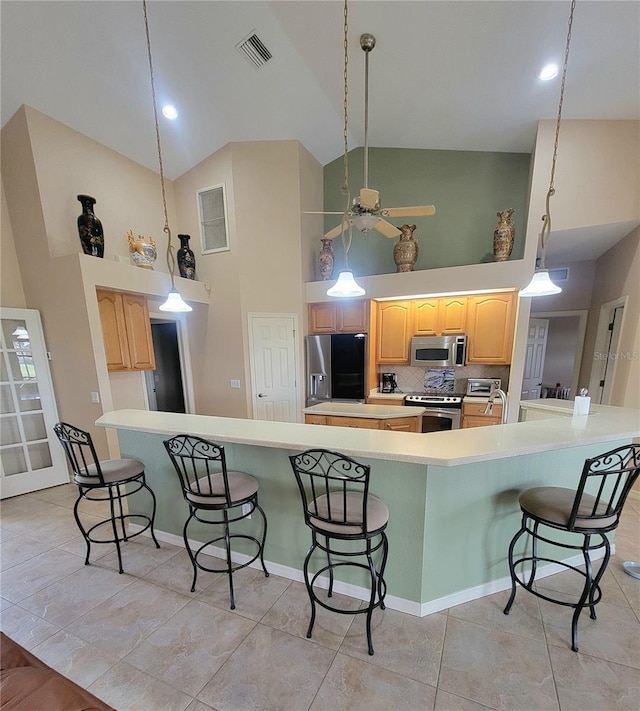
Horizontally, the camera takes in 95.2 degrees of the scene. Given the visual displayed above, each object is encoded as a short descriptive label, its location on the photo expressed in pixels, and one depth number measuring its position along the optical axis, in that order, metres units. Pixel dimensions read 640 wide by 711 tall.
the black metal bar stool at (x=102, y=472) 1.96
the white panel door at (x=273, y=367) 4.16
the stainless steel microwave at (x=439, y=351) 3.92
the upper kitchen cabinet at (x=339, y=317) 4.16
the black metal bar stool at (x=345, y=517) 1.39
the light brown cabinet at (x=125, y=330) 3.21
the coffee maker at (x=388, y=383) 4.42
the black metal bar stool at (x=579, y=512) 1.43
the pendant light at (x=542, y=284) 2.03
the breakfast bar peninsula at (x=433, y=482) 1.58
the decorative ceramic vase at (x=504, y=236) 3.49
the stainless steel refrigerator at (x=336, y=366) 4.14
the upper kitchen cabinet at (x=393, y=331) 4.25
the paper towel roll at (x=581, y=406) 2.09
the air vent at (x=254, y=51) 2.74
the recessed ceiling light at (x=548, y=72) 2.57
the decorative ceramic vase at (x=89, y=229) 2.98
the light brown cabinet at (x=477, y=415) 3.66
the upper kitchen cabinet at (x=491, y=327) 3.64
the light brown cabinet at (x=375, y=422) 3.33
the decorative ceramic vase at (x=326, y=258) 4.30
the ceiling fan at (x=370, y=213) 1.92
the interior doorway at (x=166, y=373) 5.10
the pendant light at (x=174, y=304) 2.52
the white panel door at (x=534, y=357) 4.62
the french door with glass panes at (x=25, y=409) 3.11
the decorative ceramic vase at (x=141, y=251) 3.48
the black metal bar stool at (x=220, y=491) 1.67
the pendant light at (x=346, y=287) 2.28
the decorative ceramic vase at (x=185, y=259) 4.11
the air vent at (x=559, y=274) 4.66
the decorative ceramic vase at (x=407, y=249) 3.94
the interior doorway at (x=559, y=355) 5.78
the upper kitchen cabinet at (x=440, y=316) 3.95
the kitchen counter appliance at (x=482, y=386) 3.93
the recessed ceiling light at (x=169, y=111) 3.24
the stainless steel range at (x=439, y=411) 3.74
